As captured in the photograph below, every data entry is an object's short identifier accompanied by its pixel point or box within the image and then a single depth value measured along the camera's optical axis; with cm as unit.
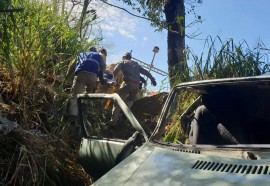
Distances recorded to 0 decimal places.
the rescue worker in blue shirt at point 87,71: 349
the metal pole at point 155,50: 589
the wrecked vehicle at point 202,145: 114
